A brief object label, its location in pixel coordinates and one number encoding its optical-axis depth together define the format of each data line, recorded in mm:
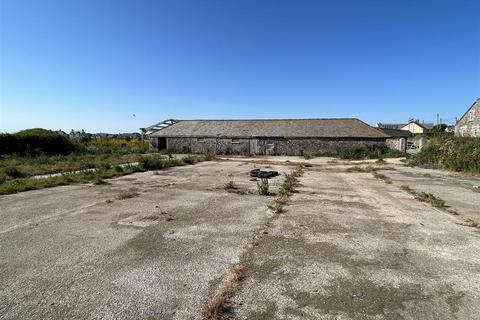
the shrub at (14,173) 14325
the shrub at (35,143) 24969
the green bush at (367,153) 28564
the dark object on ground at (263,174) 14986
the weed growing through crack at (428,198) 8961
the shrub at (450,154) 17859
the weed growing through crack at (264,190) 10461
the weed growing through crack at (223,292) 3496
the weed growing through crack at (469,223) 6986
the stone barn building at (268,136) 31172
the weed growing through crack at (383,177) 13897
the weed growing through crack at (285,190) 8488
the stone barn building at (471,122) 33250
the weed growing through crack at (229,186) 11680
